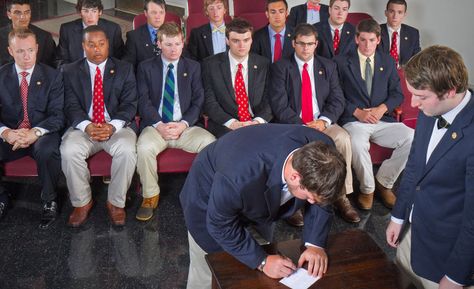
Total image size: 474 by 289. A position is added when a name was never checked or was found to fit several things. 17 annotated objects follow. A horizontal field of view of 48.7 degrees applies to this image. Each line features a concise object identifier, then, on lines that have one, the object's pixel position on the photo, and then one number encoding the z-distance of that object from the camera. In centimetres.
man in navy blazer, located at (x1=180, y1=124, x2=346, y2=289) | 186
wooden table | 213
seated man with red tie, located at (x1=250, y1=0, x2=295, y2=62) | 482
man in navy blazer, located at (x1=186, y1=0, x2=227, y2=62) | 497
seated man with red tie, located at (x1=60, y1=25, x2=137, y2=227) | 367
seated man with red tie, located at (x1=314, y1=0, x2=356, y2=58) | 495
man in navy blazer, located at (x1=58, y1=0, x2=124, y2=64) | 479
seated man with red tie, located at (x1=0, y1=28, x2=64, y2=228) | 366
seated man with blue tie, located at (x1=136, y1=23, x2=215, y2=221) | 391
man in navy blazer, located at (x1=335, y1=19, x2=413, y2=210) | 393
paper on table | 212
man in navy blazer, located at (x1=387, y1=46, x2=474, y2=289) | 192
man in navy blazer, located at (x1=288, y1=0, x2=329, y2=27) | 550
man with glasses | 411
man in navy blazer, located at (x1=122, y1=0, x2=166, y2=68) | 479
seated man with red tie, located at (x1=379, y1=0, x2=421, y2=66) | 518
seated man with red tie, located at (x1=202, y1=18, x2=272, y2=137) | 416
